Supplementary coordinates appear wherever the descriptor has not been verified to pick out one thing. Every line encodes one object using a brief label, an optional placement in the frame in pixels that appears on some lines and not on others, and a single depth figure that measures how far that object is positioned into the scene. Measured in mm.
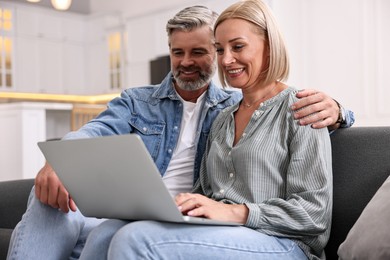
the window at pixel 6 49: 7574
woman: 1174
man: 1776
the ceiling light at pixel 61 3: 4305
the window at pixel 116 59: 7864
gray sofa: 1508
